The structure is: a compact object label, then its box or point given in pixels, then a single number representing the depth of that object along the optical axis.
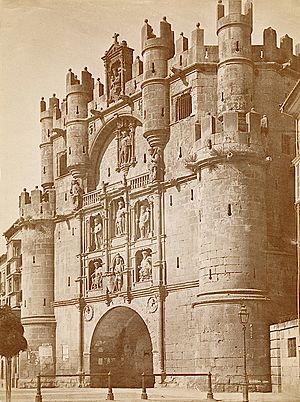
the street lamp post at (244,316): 14.18
